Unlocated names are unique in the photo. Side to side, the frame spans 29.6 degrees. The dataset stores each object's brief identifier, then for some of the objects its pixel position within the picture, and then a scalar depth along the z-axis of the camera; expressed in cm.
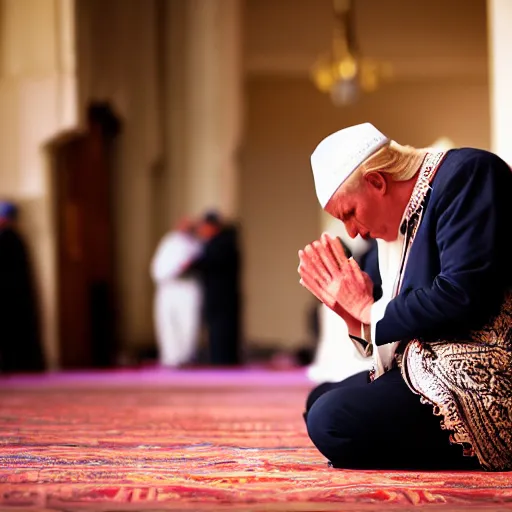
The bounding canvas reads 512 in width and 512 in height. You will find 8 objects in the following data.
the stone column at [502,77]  554
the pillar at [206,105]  1362
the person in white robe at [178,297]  1085
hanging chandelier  1565
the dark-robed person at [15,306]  888
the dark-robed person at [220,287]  1063
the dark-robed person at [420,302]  272
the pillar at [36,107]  911
